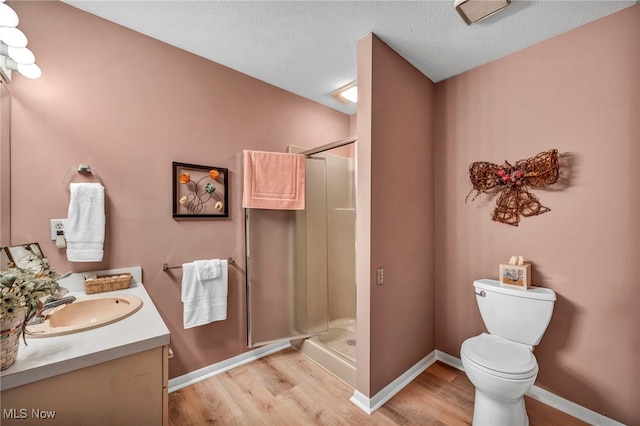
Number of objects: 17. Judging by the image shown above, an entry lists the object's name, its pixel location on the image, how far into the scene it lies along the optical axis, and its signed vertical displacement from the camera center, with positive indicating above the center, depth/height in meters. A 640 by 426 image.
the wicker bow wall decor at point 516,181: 1.77 +0.24
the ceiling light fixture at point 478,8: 1.48 +1.17
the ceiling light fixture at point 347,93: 2.46 +1.16
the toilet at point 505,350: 1.43 -0.82
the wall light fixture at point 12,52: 1.15 +0.78
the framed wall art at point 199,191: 1.91 +0.18
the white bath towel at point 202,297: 1.91 -0.61
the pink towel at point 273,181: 2.13 +0.28
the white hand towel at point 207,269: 1.94 -0.40
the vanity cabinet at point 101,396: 0.77 -0.57
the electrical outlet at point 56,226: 1.48 -0.07
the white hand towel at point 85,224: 1.49 -0.05
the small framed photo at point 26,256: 1.28 -0.21
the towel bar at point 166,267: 1.86 -0.37
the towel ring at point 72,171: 1.53 +0.25
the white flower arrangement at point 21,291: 0.76 -0.23
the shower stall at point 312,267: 2.28 -0.49
